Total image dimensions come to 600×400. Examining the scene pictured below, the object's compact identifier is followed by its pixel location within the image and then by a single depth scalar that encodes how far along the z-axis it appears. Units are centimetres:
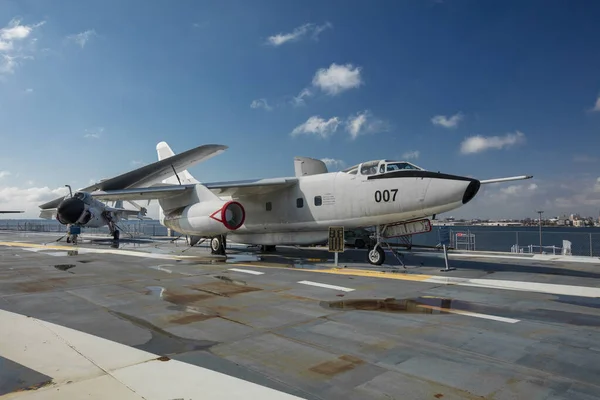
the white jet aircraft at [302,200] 1180
